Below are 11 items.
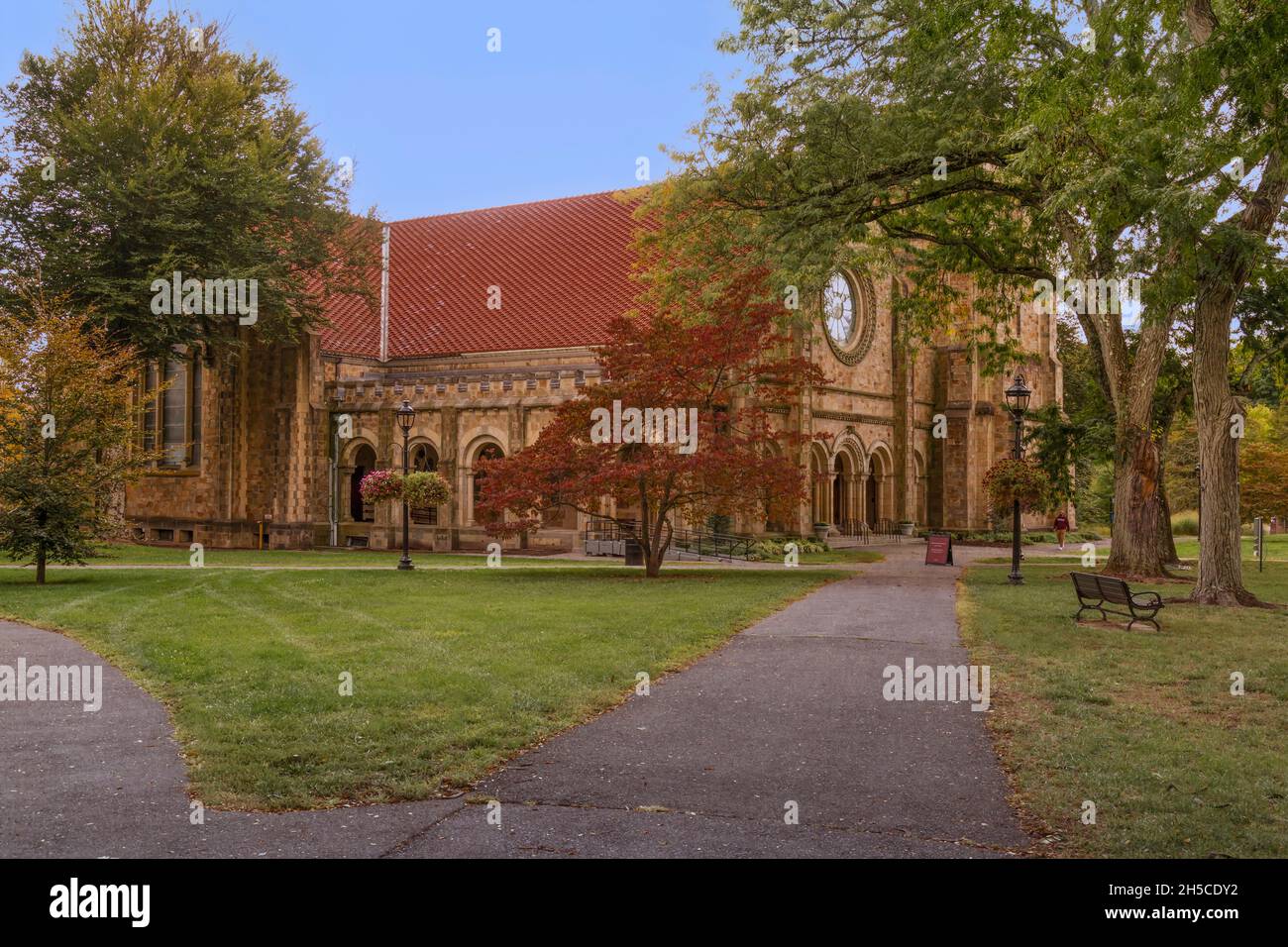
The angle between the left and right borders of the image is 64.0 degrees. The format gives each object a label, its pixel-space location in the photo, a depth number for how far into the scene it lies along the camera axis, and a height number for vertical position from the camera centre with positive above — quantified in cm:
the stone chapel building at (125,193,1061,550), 3278 +302
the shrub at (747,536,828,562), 2905 -178
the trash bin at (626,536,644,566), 2639 -167
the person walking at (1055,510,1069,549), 3725 -145
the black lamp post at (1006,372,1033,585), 2098 +162
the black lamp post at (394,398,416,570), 2274 +155
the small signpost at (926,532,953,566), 2706 -165
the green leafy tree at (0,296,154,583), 1800 +85
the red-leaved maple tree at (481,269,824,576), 2059 +96
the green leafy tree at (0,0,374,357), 2695 +829
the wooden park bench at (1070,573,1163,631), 1397 -151
